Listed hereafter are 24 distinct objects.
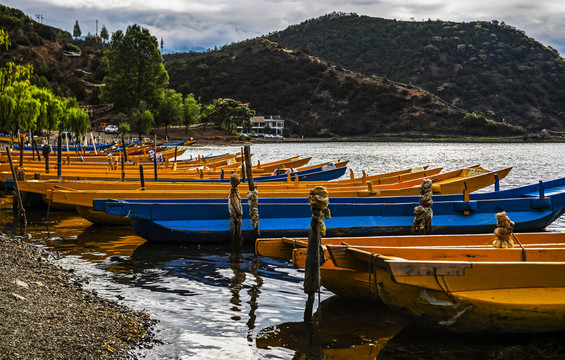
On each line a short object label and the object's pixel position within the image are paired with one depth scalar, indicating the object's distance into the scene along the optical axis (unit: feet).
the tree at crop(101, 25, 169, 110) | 297.53
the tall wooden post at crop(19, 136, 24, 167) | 84.61
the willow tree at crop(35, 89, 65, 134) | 111.24
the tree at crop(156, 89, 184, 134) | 312.71
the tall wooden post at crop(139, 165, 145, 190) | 62.71
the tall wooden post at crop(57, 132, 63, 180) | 75.91
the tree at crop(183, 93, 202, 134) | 335.90
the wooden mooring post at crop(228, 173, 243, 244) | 50.83
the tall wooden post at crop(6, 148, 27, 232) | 59.65
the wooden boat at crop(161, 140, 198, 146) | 283.83
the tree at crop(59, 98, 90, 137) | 132.36
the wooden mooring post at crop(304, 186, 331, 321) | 29.94
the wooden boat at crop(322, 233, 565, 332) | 26.84
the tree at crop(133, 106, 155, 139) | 239.69
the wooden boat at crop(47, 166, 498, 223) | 58.84
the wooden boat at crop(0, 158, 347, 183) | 81.97
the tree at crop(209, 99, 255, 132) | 367.11
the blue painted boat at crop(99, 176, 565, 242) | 53.11
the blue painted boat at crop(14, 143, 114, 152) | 172.84
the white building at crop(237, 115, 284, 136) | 462.19
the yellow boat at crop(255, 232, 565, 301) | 31.94
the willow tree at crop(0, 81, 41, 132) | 81.87
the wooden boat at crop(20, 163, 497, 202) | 61.05
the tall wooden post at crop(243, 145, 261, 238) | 52.34
